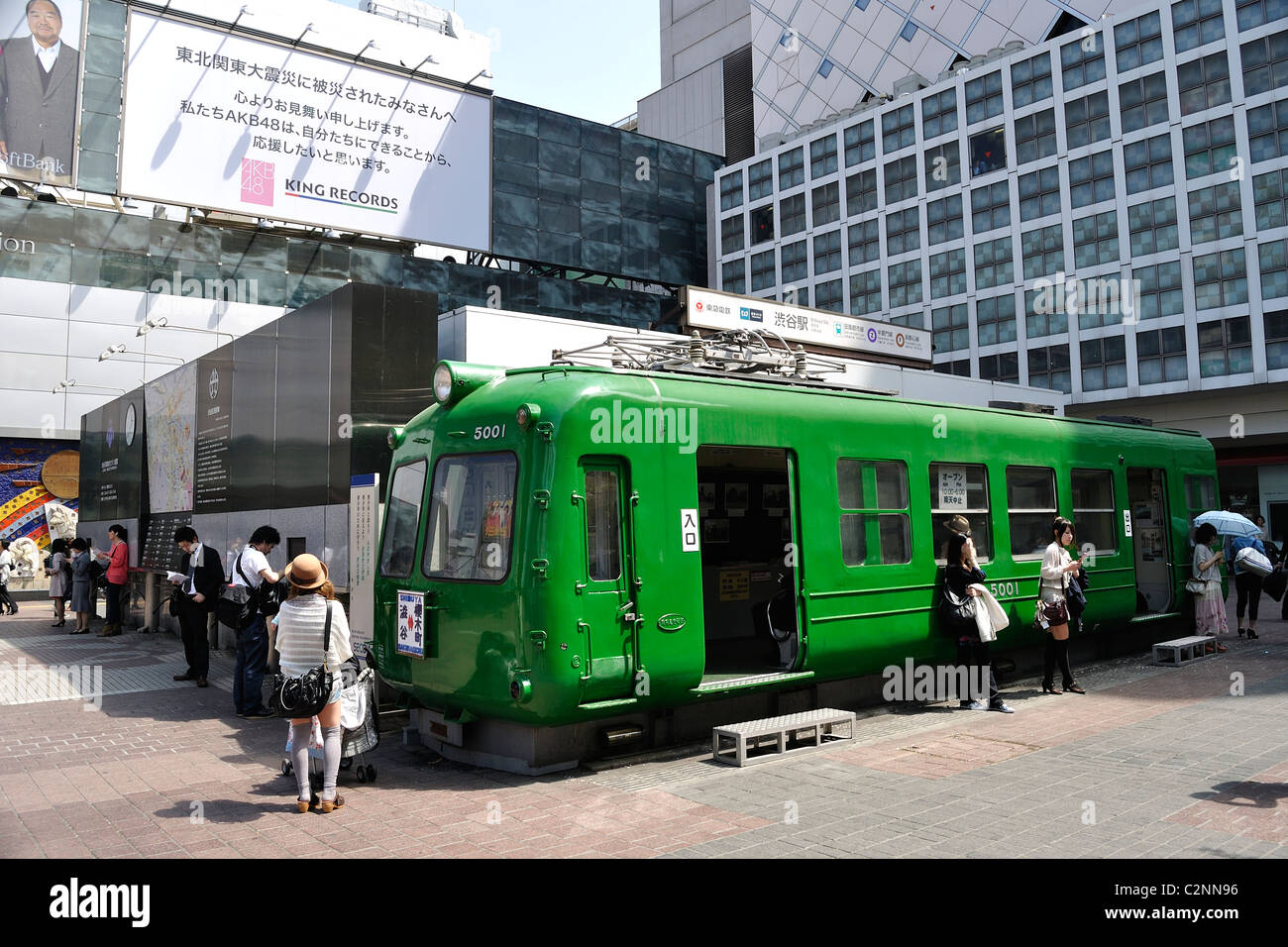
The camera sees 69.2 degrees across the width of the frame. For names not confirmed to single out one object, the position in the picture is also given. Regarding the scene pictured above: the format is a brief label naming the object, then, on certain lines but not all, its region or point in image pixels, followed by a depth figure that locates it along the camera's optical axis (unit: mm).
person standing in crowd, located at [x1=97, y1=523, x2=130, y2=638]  15984
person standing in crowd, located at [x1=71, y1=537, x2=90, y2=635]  16859
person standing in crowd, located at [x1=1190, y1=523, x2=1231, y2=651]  12930
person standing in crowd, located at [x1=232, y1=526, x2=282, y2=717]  9500
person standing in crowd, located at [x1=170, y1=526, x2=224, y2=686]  10672
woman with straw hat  6172
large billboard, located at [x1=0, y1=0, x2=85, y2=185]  28516
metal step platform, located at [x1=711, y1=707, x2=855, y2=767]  7293
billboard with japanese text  30938
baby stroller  6609
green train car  6715
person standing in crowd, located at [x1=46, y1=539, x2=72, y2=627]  18484
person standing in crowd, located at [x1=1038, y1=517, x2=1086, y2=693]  9828
